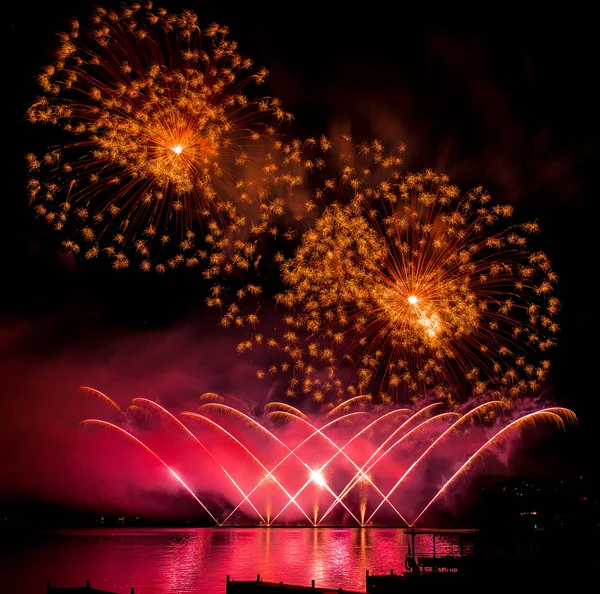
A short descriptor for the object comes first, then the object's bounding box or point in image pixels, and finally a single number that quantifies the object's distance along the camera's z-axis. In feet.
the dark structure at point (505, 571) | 91.97
